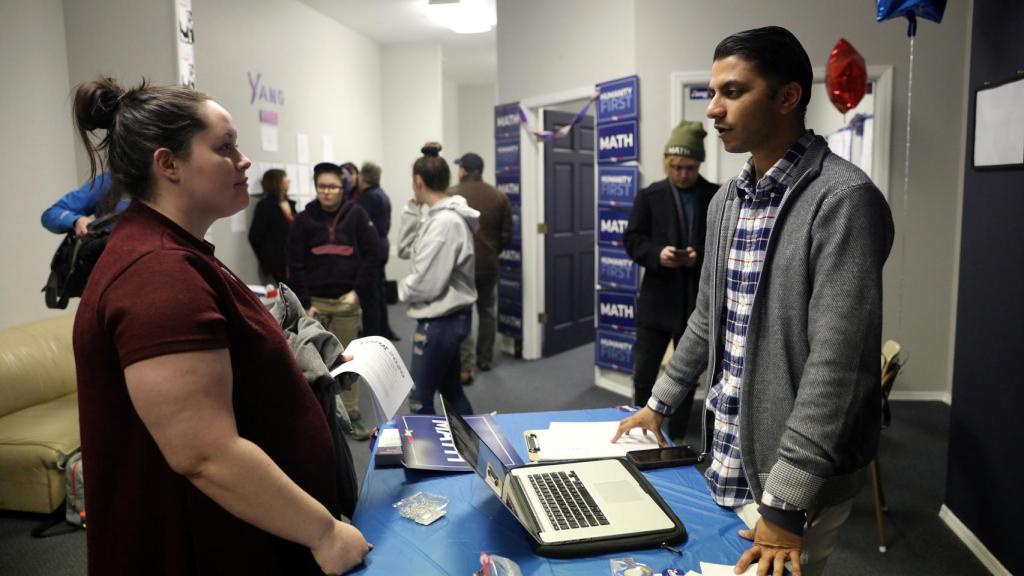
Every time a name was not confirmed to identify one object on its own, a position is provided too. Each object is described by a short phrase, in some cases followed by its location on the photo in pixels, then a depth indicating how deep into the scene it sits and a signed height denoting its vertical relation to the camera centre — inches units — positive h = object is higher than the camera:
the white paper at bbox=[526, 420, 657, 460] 56.6 -20.3
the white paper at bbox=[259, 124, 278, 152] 210.1 +26.4
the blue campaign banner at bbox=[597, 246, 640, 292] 174.2 -15.1
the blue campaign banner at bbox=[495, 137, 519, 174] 209.7 +18.7
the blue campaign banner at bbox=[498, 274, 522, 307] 214.4 -24.0
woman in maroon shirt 34.3 -9.3
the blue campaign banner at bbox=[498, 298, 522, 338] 216.1 -34.3
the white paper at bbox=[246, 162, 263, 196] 201.5 +12.2
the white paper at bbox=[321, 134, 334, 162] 256.4 +27.3
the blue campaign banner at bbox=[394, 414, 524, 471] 55.1 -20.2
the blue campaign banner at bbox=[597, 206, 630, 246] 175.3 -2.7
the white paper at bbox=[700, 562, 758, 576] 40.2 -21.8
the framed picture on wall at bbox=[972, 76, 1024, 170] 87.2 +11.1
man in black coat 122.0 -7.0
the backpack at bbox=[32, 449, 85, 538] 104.8 -44.4
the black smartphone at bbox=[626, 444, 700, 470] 54.2 -20.3
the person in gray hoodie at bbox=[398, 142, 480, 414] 113.7 -11.9
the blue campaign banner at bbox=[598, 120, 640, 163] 167.8 +18.8
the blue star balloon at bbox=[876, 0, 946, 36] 108.4 +33.4
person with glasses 146.3 -10.0
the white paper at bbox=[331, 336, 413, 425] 51.4 -12.6
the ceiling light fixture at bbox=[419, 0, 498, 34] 239.1 +76.9
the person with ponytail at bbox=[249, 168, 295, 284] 199.3 -2.2
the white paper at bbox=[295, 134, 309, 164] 233.1 +24.9
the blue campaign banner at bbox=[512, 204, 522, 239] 210.6 -3.1
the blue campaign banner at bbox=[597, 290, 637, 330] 175.9 -26.1
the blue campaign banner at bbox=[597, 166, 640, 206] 169.8 +7.6
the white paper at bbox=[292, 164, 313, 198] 232.4 +13.0
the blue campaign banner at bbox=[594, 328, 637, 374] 176.4 -37.1
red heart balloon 142.0 +28.8
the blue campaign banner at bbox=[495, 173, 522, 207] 210.1 +9.2
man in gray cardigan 41.7 -7.2
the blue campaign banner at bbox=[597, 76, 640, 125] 165.3 +29.2
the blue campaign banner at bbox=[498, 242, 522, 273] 213.0 -13.8
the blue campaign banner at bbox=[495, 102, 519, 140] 207.2 +29.8
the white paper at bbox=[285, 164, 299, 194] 225.6 +15.9
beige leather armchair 106.9 -33.5
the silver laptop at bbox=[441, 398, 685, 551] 43.0 -20.3
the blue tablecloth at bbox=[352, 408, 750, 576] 41.6 -21.7
